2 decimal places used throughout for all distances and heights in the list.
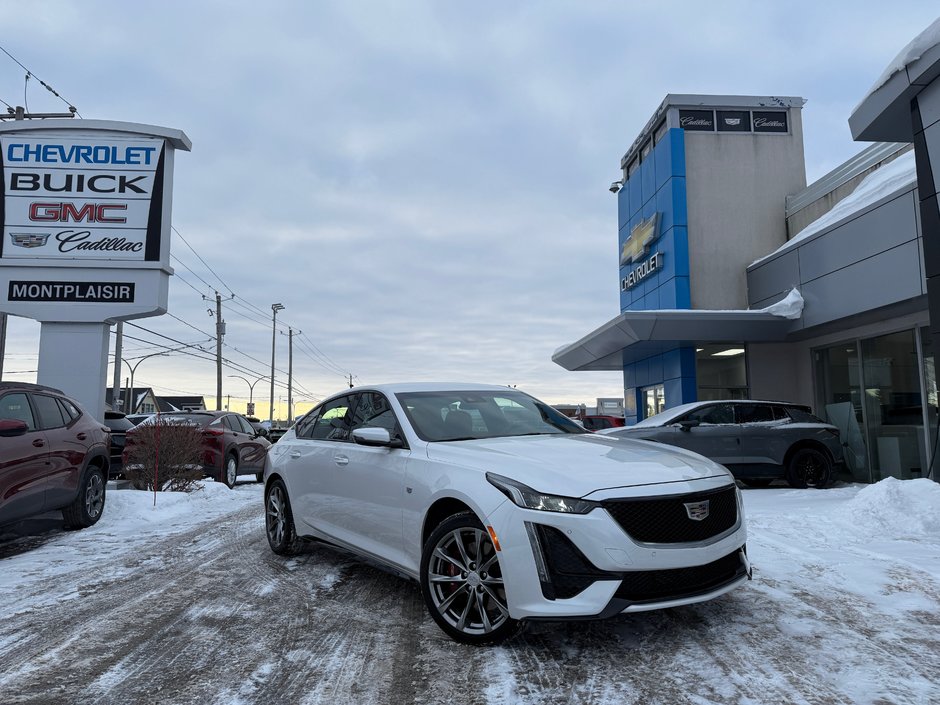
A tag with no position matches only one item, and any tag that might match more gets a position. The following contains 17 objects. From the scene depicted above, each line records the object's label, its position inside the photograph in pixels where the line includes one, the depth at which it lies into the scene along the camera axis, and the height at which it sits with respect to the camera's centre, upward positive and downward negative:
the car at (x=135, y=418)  15.89 -0.08
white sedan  3.43 -0.58
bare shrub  11.60 -0.72
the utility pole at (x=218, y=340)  42.62 +4.64
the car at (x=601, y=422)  21.49 -0.37
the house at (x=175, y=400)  71.74 +2.00
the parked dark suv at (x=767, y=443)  11.85 -0.58
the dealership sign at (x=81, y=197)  14.10 +4.50
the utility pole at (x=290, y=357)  70.12 +5.71
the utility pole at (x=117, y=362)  32.69 +2.60
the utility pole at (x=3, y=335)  21.25 +2.51
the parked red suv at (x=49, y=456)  6.32 -0.41
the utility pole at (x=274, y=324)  60.27 +7.86
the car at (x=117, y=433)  12.12 -0.33
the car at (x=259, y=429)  16.16 -0.37
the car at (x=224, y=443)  13.31 -0.58
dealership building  12.09 +2.81
